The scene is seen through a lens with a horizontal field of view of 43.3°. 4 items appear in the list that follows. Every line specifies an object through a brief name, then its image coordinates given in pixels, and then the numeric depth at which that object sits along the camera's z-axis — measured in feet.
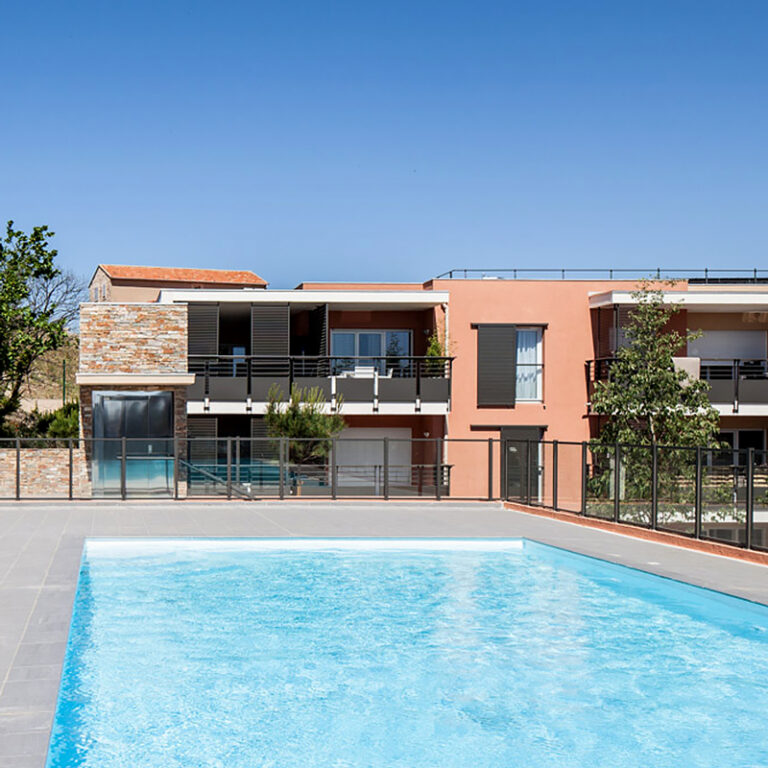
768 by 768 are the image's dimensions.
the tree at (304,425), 76.54
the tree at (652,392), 86.22
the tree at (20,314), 99.09
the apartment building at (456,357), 93.20
